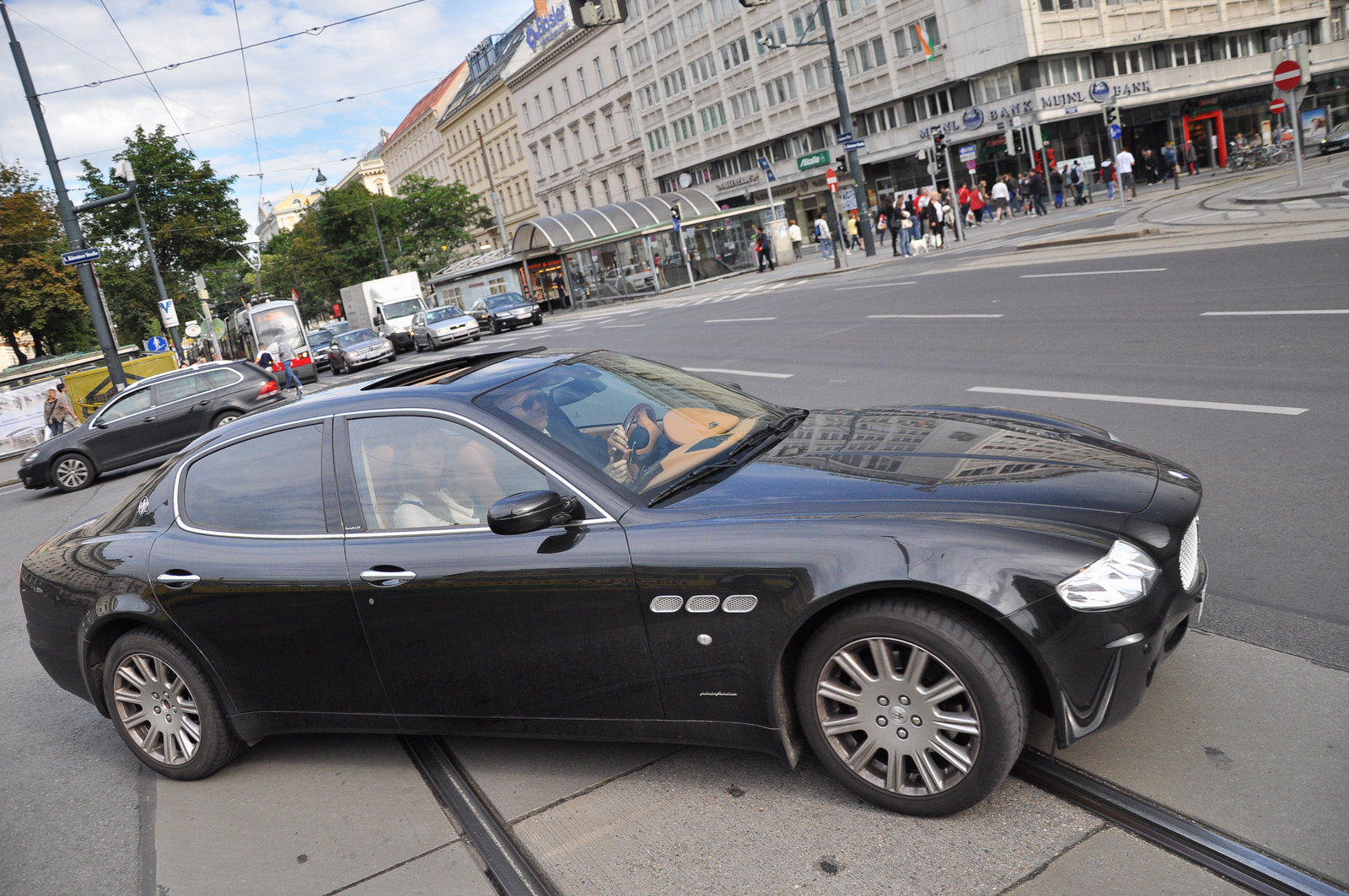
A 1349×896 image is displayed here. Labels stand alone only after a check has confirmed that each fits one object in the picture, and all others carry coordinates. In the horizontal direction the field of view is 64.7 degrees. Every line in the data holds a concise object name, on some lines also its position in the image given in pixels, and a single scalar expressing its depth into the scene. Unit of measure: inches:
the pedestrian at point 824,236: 1528.1
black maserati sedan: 117.1
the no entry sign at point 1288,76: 834.2
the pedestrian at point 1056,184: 1876.2
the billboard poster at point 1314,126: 1966.5
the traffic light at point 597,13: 668.7
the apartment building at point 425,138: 4178.2
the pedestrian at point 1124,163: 1337.4
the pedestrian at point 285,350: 1516.1
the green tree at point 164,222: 1830.7
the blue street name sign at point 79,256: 848.7
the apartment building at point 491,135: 3548.2
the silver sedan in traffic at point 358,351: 1485.0
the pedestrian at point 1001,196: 1582.2
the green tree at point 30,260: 1642.5
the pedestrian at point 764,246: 1692.9
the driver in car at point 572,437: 144.3
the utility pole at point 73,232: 863.1
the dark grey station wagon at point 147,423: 682.2
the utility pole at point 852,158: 1316.4
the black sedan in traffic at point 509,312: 1625.2
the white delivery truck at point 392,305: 1740.9
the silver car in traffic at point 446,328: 1540.4
